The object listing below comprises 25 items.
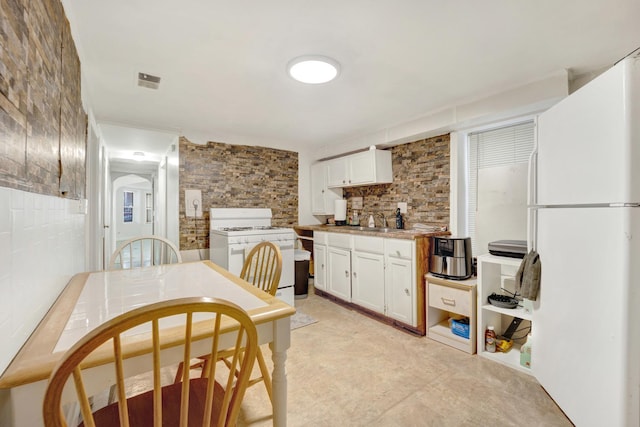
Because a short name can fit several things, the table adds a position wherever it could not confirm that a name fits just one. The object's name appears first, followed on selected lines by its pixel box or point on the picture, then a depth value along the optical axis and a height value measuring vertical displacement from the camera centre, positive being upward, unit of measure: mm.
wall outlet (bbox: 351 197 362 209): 4261 +116
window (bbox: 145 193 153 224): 9055 +75
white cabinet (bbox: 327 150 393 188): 3654 +545
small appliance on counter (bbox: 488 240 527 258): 2205 -292
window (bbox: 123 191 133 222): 8945 +136
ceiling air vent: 2209 +1004
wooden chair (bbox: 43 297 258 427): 622 -403
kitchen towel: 1827 -414
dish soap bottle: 3600 -142
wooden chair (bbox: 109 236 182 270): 2100 -643
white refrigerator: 1170 -193
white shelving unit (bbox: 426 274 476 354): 2365 -819
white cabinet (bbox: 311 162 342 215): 4453 +279
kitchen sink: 3684 -237
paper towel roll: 4293 +21
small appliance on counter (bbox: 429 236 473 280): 2527 -421
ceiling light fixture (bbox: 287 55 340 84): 1914 +965
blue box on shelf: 2422 -978
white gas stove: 3191 -327
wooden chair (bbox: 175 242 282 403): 1615 -508
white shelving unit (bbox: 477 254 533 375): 2184 -748
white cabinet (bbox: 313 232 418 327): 2750 -667
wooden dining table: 713 -385
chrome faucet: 3858 -126
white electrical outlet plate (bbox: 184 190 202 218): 3723 +95
